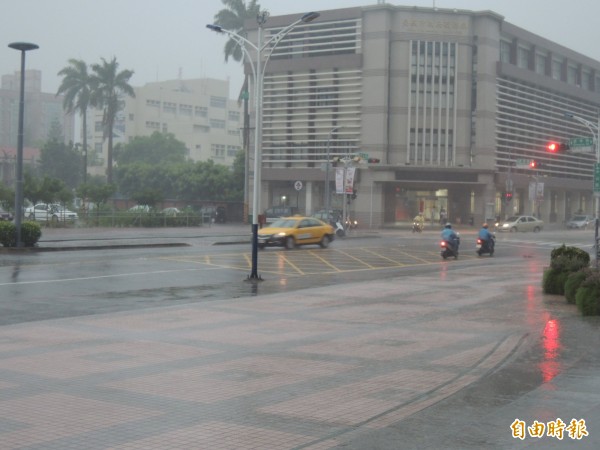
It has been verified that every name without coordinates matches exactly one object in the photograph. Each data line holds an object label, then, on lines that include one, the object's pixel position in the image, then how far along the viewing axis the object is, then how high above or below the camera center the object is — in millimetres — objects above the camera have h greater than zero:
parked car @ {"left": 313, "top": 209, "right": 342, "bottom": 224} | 55466 -593
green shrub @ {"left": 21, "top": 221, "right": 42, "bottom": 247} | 32719 -1297
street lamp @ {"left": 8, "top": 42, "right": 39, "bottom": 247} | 31328 +1842
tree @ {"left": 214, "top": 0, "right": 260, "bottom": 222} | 84488 +19850
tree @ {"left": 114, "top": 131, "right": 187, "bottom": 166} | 121938 +8041
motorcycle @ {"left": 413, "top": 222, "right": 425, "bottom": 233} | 62703 -1300
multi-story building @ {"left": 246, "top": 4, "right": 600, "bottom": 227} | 71312 +8950
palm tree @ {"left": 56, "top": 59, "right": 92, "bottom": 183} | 89150 +13170
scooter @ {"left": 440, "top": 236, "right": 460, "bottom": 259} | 33656 -1649
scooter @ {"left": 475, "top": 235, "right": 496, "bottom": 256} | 36312 -1566
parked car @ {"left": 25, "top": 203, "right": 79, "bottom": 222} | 52688 -873
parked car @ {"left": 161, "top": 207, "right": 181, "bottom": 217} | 59512 -584
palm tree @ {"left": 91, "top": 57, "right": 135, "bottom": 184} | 86312 +12774
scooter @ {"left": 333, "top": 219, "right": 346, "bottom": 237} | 51481 -1461
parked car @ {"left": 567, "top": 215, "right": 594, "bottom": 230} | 77894 -836
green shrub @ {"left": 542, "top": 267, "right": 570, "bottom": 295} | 19188 -1639
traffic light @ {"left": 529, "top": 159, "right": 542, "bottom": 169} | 56519 +3389
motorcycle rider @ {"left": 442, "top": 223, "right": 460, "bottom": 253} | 33781 -1152
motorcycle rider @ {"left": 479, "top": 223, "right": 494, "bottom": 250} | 36344 -1201
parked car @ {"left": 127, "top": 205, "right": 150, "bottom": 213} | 57925 -388
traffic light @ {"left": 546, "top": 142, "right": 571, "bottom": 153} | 31491 +2589
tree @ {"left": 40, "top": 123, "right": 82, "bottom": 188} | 103812 +5220
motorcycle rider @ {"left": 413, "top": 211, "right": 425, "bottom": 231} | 62912 -948
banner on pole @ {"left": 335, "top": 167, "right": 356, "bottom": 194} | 55781 +1961
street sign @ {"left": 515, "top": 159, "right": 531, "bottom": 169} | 60469 +3651
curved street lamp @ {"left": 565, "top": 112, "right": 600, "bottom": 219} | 25583 +665
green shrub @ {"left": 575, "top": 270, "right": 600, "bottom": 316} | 15055 -1557
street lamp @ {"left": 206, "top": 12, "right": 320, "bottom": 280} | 22516 +2416
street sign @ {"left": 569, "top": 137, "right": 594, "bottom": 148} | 29859 +2655
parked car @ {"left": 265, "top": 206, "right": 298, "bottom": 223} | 66188 -423
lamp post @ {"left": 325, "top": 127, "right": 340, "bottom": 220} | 57062 +1698
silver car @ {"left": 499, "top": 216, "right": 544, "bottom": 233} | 65938 -979
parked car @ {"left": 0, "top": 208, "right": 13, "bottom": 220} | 54556 -991
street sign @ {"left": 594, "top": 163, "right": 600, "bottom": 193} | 27859 +1239
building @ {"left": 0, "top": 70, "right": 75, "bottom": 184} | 182112 +20387
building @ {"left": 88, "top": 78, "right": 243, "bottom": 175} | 139375 +15484
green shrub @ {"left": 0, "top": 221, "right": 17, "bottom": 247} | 32281 -1334
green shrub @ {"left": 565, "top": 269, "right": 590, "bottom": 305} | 17038 -1514
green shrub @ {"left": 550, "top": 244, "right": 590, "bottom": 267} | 19609 -998
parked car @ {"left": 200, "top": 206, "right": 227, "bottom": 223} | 72938 -622
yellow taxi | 36875 -1210
